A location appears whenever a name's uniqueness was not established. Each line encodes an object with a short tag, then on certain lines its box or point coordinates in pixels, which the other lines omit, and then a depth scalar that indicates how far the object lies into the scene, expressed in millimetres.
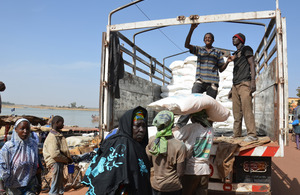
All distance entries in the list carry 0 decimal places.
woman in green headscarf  2258
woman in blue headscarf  2482
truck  2885
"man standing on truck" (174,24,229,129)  3697
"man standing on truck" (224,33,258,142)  3268
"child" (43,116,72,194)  3338
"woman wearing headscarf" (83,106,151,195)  1607
